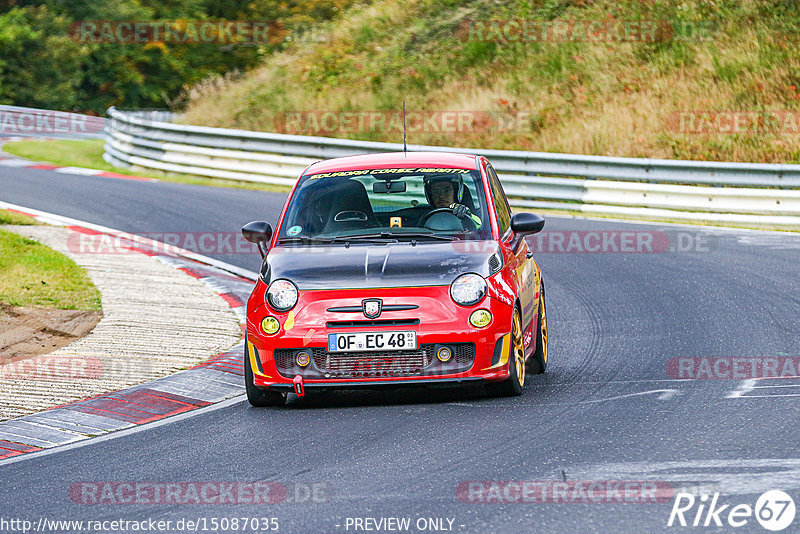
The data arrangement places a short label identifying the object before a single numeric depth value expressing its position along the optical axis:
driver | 18.42
